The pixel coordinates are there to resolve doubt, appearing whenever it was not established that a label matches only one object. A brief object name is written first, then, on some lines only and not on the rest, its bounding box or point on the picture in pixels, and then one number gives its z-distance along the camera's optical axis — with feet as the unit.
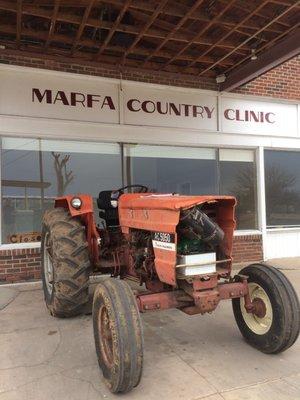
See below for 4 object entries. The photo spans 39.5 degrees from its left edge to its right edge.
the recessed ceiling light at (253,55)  23.98
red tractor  10.80
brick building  23.13
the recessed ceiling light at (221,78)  27.99
